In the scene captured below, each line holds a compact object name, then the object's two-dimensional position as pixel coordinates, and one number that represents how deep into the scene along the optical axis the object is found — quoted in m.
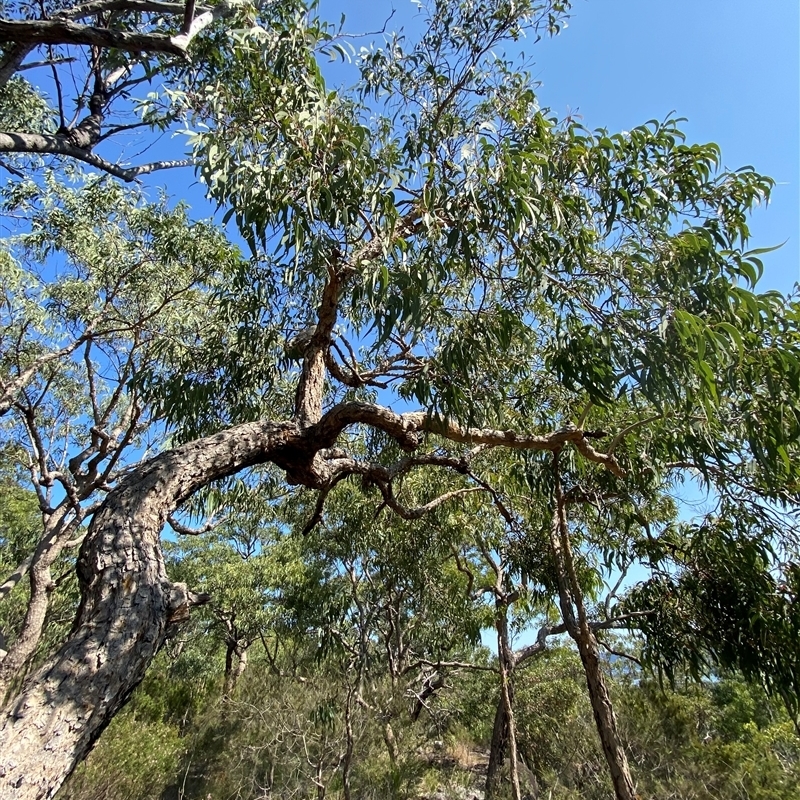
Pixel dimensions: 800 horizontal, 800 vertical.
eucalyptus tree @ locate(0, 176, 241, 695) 5.35
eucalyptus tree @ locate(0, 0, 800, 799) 1.65
